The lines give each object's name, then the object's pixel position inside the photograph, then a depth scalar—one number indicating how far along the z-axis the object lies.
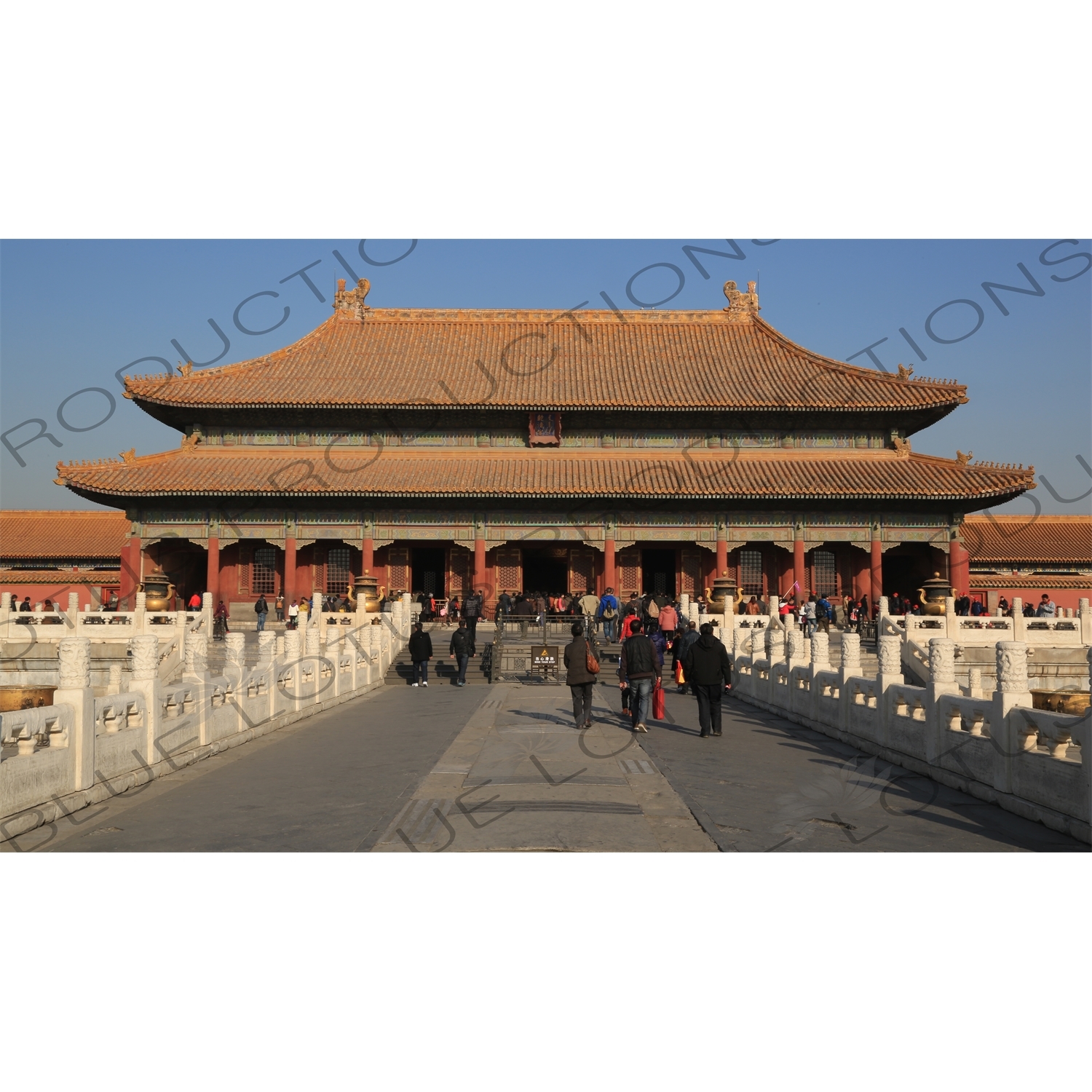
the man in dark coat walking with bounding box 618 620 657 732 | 12.65
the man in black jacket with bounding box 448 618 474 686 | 19.45
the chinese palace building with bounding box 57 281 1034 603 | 32.44
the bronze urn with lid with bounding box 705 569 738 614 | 24.92
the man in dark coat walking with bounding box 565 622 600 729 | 12.73
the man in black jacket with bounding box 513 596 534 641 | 24.41
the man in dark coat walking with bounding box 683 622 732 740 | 12.38
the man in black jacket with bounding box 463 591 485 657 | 24.94
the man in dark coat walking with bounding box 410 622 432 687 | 19.36
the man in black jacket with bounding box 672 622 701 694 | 17.19
